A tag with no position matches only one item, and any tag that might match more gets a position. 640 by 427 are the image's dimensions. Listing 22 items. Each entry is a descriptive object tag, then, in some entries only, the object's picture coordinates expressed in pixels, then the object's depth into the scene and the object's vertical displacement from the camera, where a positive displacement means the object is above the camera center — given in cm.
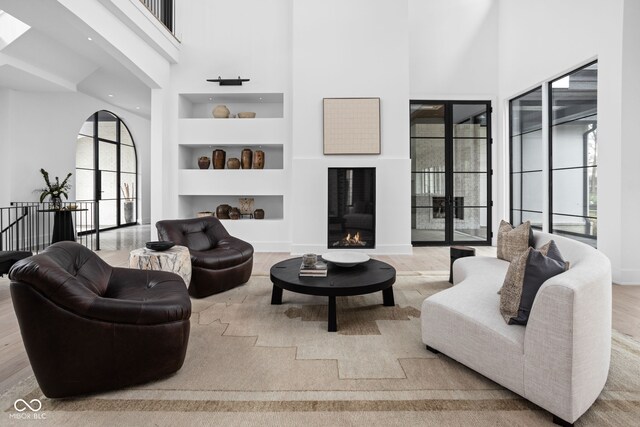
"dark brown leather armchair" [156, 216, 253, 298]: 354 -48
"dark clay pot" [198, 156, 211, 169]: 650 +83
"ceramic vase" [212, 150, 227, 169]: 647 +89
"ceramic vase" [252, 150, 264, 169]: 642 +88
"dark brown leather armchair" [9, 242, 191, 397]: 174 -65
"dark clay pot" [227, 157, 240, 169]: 647 +81
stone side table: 315 -48
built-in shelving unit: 627 +61
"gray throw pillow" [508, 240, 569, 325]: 185 -36
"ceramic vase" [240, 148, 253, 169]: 643 +90
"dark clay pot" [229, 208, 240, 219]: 645 -10
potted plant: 662 +32
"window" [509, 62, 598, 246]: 460 +77
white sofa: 159 -67
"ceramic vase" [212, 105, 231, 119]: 646 +174
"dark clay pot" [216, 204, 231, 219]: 644 -7
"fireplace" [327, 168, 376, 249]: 593 +1
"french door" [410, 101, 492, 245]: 664 +76
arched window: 874 +104
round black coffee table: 270 -60
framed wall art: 584 +134
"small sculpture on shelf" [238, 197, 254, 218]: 659 +1
